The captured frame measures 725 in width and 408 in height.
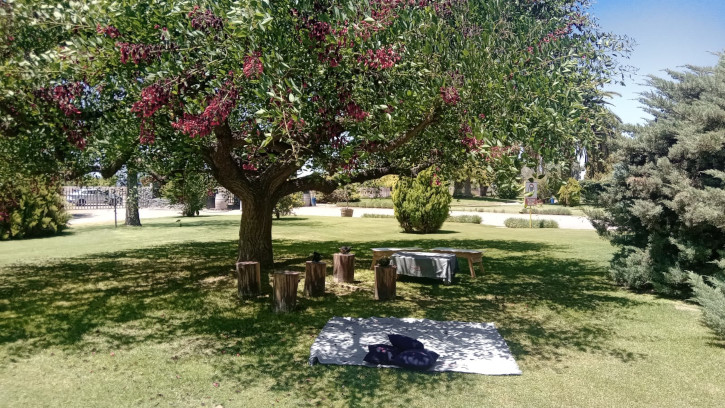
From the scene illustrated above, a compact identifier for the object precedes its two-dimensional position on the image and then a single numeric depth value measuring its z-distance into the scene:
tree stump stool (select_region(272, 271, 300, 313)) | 9.33
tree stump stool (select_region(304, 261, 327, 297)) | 10.79
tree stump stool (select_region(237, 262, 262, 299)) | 10.64
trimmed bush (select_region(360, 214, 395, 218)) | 37.47
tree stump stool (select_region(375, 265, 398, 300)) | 10.64
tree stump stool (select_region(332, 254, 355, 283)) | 12.37
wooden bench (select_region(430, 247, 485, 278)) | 13.51
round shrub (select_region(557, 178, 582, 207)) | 50.06
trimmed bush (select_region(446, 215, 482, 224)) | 32.56
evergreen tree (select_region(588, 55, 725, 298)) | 9.73
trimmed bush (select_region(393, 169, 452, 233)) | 25.03
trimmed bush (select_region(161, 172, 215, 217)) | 14.04
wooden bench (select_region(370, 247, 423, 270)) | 13.96
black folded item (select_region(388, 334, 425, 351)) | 6.75
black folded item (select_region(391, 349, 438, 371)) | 6.48
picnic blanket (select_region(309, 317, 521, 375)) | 6.63
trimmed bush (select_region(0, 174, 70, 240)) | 21.17
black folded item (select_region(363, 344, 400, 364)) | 6.63
